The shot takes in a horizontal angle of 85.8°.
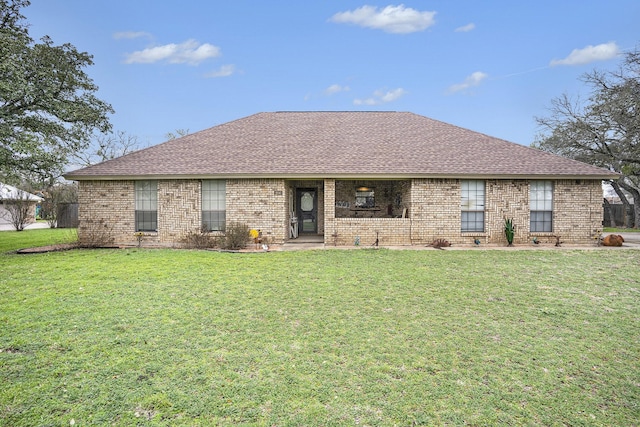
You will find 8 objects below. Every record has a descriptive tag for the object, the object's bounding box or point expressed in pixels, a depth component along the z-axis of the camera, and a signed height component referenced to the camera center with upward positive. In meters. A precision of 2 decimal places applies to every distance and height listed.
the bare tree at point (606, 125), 19.34 +5.72
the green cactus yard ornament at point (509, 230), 12.43 -0.63
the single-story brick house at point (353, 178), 12.56 +0.70
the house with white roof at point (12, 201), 23.50 +0.94
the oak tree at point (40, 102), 11.08 +4.16
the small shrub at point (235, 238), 12.08 -0.85
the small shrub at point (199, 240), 12.21 -0.95
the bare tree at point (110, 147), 35.66 +7.43
